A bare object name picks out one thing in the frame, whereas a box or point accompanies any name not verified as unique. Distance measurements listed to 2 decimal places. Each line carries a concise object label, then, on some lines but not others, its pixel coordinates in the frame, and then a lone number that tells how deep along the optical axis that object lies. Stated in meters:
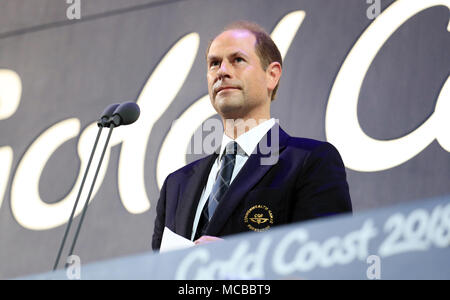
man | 3.87
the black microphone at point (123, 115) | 4.06
